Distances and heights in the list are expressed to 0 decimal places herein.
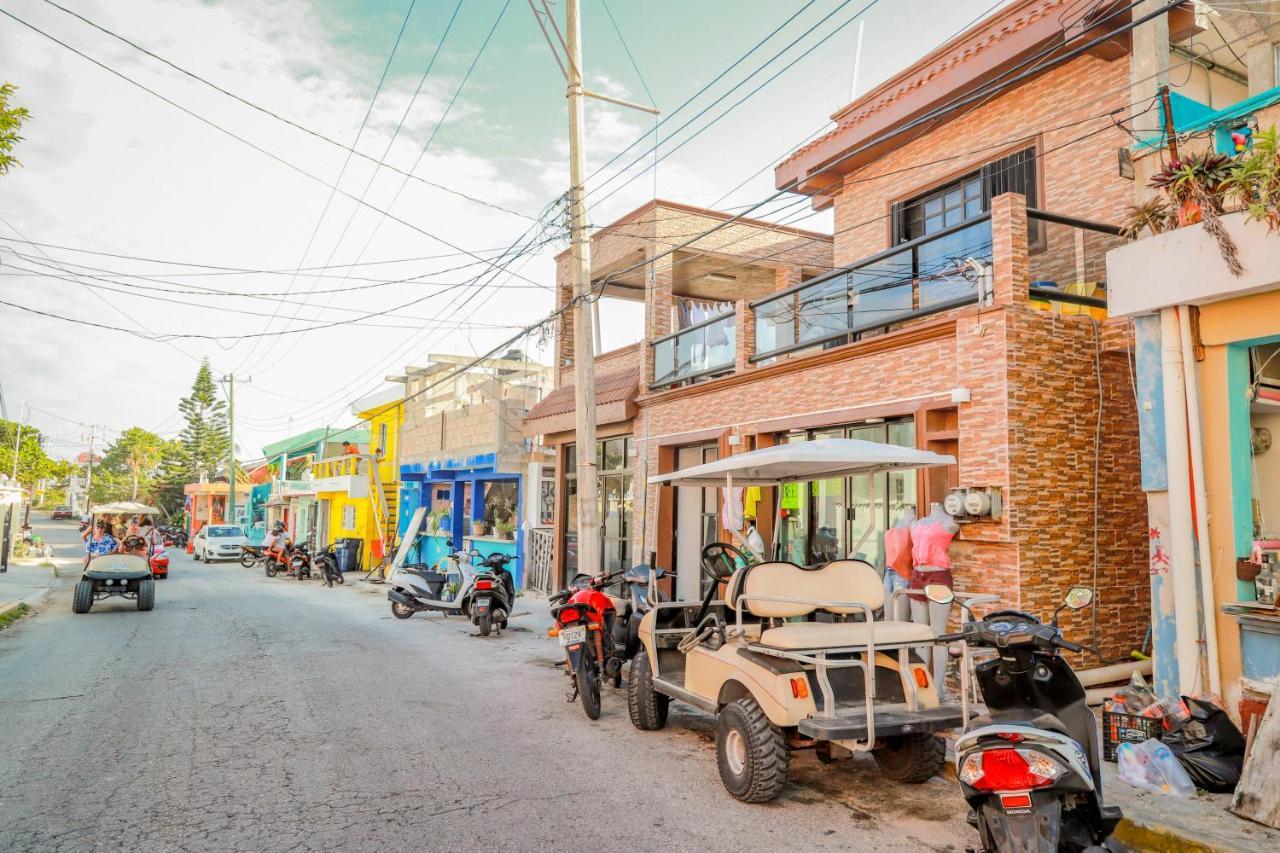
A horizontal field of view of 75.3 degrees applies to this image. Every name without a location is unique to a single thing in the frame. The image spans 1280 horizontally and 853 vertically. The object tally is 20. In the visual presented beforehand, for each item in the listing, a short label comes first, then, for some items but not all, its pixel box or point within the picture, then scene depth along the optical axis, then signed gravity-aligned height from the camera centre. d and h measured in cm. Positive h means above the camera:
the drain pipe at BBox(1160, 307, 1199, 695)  655 +8
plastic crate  570 -143
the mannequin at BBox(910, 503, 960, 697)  841 -34
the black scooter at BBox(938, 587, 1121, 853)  332 -95
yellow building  2894 +105
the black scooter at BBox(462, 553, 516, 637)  1222 -127
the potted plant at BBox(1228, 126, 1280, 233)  577 +243
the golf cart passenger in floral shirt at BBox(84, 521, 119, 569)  1698 -62
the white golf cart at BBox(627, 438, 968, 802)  502 -99
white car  3372 -109
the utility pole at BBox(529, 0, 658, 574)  1105 +297
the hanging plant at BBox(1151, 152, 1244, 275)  630 +261
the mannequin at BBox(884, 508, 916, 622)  900 -47
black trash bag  519 -145
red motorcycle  733 -113
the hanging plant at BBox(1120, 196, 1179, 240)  698 +258
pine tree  6894 +693
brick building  844 +212
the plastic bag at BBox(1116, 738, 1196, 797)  517 -156
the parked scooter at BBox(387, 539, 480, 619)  1376 -124
